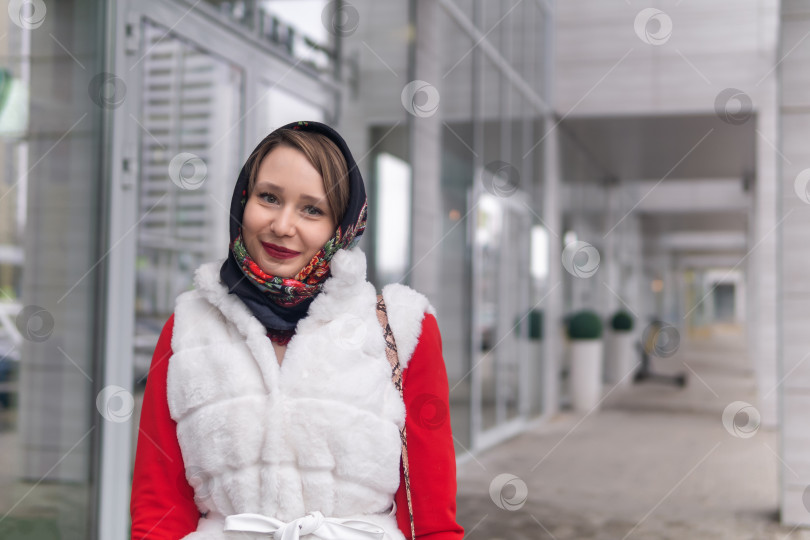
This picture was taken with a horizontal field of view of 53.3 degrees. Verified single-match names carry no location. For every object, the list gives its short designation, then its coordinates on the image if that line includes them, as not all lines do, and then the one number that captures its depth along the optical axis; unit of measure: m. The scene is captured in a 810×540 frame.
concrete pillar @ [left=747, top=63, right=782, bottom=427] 9.48
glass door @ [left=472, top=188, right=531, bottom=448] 7.64
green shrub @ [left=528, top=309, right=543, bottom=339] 9.90
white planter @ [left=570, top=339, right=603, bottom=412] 11.23
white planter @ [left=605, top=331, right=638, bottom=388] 14.62
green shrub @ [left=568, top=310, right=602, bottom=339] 11.20
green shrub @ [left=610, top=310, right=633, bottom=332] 14.38
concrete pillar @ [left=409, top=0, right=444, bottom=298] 6.22
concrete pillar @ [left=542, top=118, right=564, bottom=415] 10.36
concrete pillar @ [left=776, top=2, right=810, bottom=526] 5.01
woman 1.35
